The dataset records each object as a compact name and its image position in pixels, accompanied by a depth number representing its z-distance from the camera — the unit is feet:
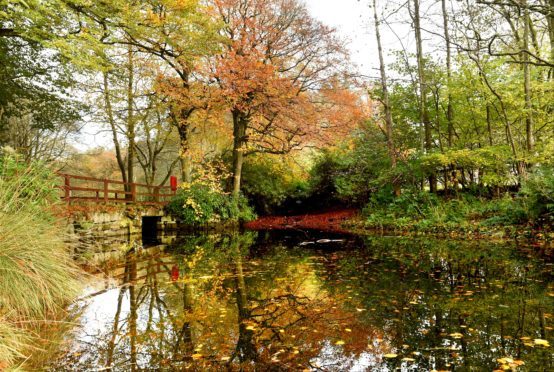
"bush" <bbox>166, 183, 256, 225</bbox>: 49.37
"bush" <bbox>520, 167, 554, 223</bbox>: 26.73
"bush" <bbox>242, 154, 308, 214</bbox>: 59.31
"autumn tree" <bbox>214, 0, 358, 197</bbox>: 44.39
